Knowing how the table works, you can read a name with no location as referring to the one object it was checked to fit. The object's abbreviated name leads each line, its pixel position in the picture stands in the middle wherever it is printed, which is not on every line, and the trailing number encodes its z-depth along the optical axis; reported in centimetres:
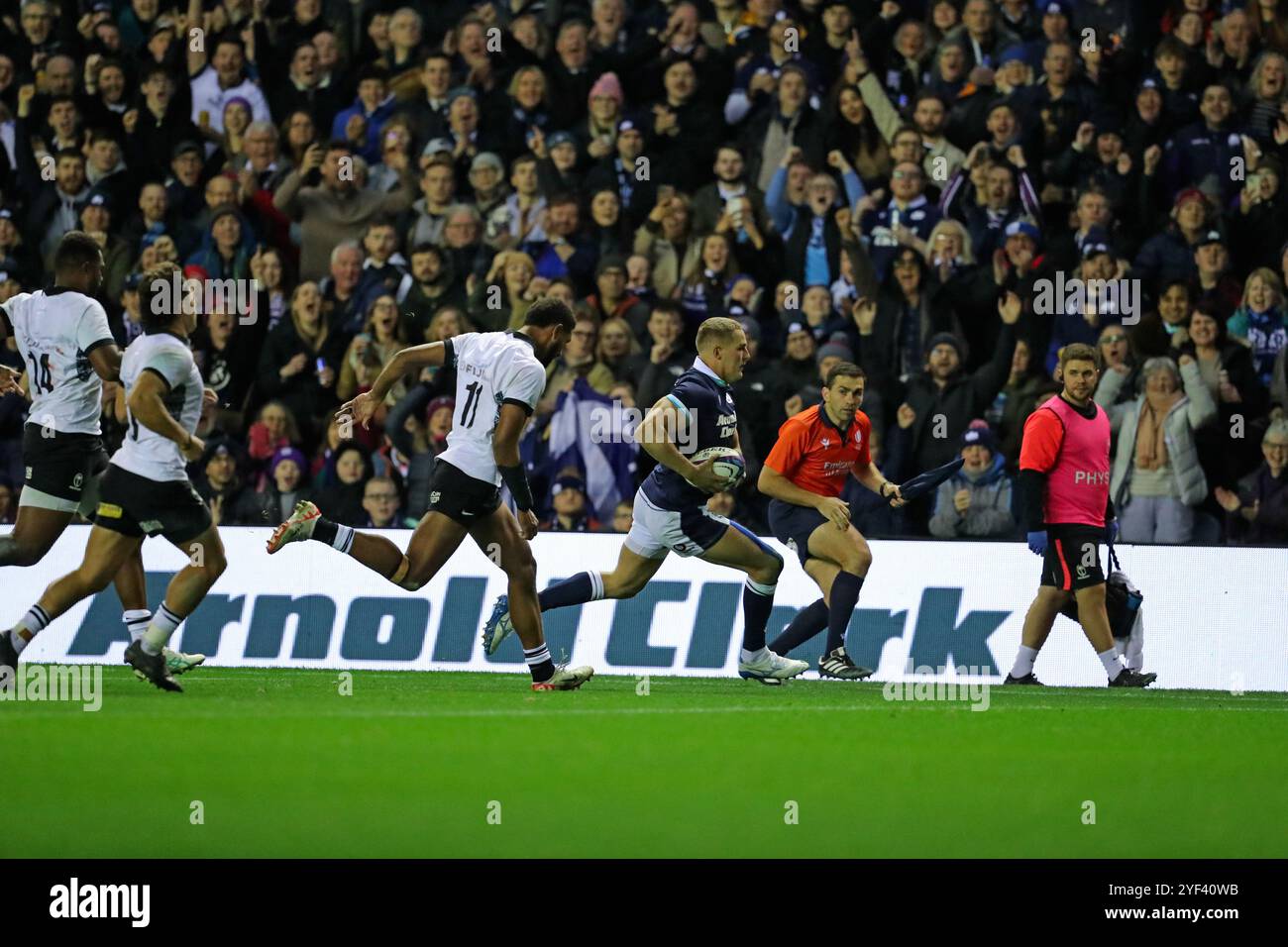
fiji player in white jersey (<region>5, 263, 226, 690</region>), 1085
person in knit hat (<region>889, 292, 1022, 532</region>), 1564
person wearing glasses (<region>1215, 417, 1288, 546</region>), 1495
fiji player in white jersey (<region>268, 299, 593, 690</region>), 1160
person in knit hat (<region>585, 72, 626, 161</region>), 1784
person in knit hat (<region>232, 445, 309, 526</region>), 1659
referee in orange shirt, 1320
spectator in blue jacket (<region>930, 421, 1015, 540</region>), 1536
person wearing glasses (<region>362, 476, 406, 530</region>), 1620
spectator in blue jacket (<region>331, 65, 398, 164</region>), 1862
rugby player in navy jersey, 1246
